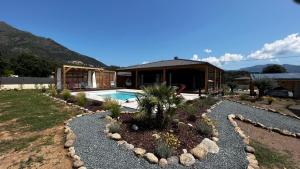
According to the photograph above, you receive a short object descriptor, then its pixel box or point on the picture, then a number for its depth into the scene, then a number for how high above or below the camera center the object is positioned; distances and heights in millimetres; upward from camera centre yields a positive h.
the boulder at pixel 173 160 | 2743 -1720
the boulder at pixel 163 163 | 2653 -1731
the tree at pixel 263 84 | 10334 -89
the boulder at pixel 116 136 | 3346 -1441
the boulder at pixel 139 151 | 2866 -1602
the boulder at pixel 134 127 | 3713 -1323
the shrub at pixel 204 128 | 3753 -1400
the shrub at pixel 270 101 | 8944 -1315
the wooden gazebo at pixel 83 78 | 12762 +729
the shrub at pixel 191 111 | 4605 -1187
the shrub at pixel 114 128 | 3589 -1297
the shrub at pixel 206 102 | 6256 -1033
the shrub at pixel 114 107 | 4565 -910
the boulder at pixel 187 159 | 2732 -1722
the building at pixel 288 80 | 13278 +316
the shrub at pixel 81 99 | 6481 -804
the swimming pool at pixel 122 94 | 10555 -973
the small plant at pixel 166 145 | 2821 -1507
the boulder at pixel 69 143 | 3145 -1536
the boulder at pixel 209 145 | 3175 -1644
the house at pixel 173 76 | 12396 +942
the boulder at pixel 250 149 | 3283 -1784
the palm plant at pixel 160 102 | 3743 -592
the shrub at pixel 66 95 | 7612 -675
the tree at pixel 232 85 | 13811 -212
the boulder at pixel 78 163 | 2556 -1673
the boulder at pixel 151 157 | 2719 -1664
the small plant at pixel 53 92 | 8891 -581
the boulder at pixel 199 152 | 2929 -1681
